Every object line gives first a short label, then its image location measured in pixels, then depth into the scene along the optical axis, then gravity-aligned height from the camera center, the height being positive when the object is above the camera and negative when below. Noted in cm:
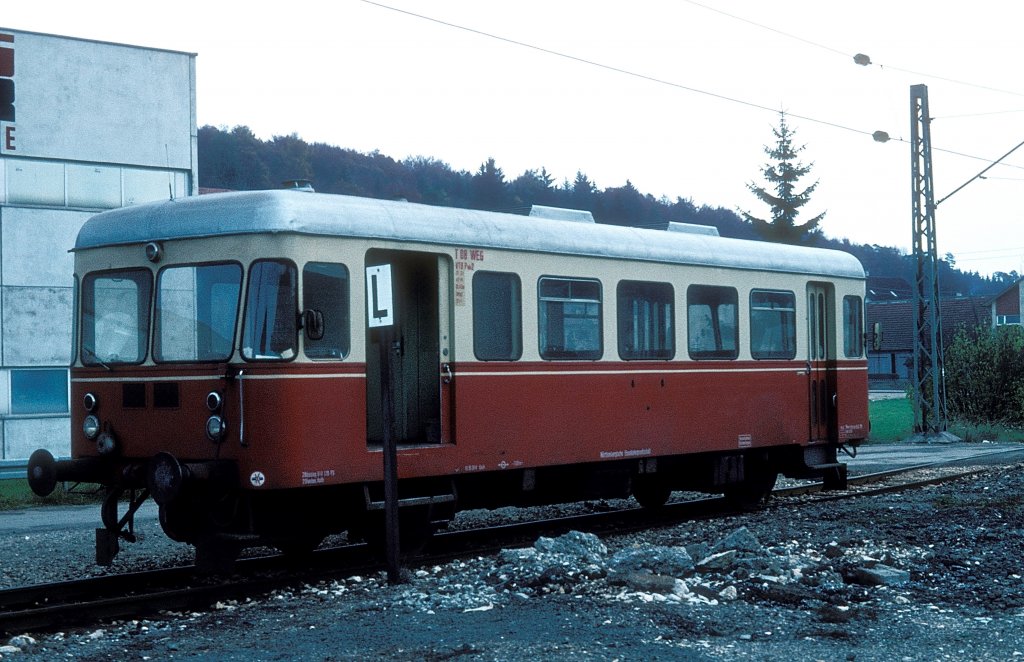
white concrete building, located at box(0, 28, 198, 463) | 2683 +392
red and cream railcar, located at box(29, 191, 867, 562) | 1016 -5
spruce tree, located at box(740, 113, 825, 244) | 6581 +798
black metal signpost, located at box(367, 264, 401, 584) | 980 -28
